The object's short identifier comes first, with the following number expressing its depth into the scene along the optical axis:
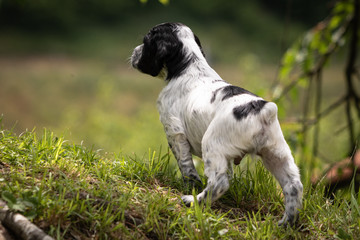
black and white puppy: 6.27
